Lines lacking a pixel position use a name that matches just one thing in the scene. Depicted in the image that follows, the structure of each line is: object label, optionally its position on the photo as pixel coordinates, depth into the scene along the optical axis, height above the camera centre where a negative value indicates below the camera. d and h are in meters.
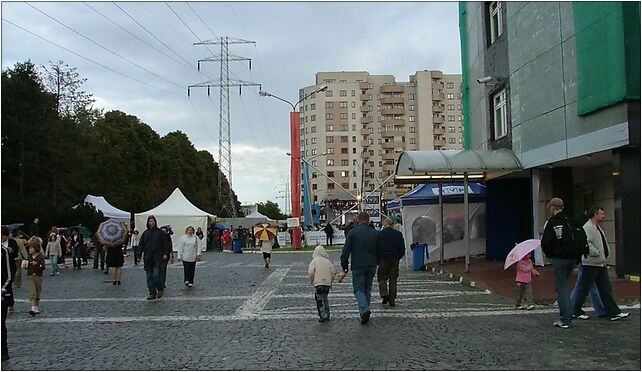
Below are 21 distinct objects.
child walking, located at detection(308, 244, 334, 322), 10.52 -0.89
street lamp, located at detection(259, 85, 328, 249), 39.44 +3.50
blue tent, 22.30 +1.09
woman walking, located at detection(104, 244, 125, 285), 17.61 -0.80
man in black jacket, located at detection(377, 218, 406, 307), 12.57 -0.70
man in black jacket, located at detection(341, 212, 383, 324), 10.52 -0.50
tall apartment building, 116.50 +18.96
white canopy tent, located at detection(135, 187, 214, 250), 38.91 +0.77
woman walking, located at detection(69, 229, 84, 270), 25.38 -0.73
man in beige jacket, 9.57 -0.73
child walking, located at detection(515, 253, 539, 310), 11.33 -0.94
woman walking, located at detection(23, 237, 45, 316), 12.26 -0.80
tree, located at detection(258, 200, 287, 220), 149.50 +4.57
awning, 18.86 +1.85
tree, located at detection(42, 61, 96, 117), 46.78 +10.59
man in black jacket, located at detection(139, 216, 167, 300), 14.35 -0.56
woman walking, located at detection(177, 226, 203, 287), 16.73 -0.59
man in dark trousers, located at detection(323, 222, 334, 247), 45.66 -0.49
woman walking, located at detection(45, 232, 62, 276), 21.70 -0.65
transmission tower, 68.54 +8.37
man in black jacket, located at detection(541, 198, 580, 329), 9.11 -0.45
